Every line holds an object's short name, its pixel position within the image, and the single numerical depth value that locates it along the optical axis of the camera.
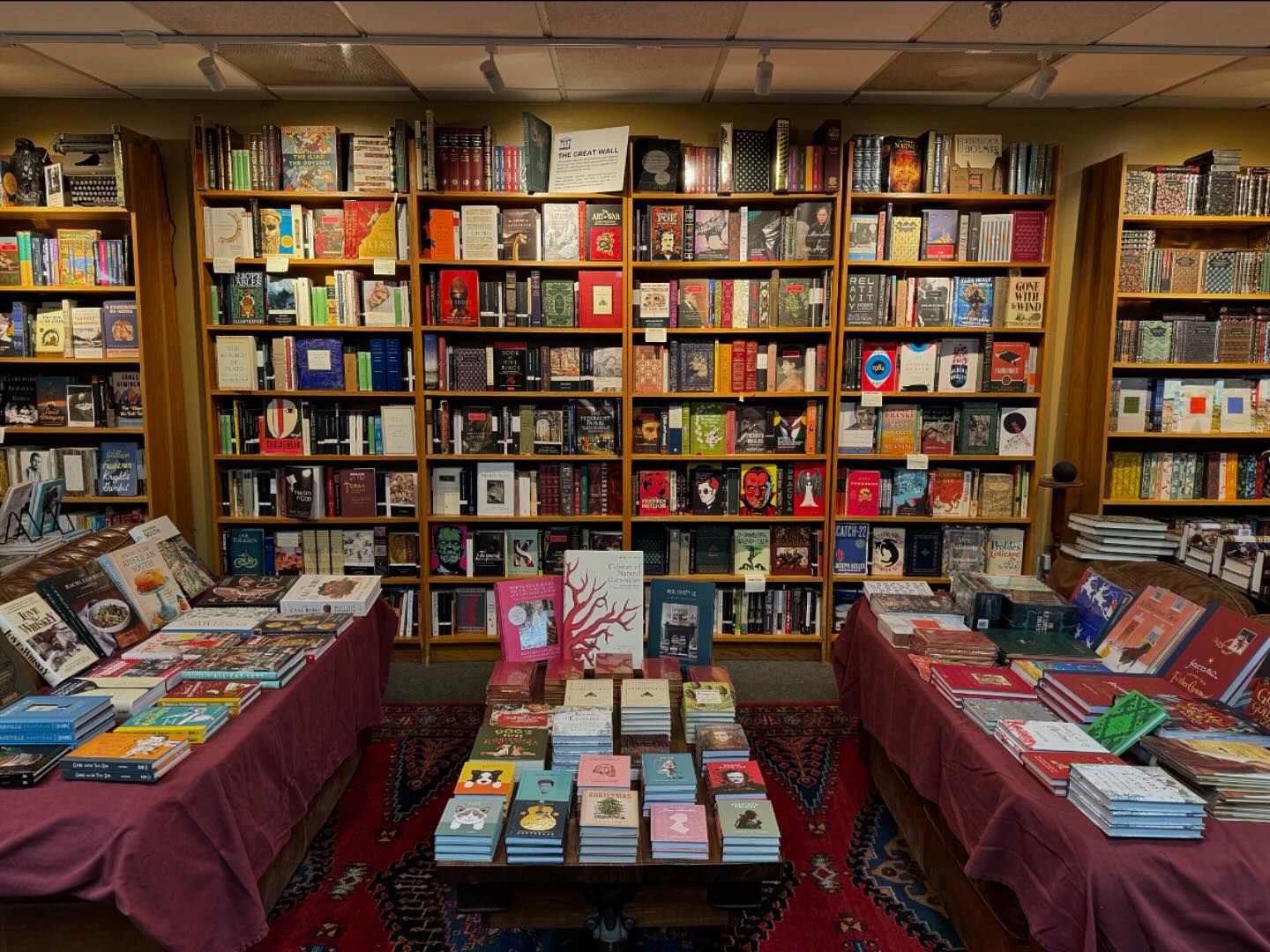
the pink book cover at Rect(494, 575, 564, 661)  2.86
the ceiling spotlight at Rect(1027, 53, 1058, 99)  3.21
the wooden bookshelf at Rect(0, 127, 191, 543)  3.94
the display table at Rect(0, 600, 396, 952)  1.69
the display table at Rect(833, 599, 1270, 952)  1.55
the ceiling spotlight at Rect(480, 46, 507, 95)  3.22
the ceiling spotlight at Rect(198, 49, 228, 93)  3.19
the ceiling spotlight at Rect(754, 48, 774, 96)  3.14
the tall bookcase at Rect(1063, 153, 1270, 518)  4.01
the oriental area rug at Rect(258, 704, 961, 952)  2.28
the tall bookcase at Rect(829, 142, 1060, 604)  4.07
